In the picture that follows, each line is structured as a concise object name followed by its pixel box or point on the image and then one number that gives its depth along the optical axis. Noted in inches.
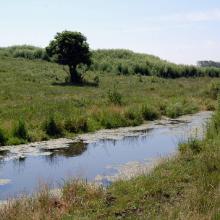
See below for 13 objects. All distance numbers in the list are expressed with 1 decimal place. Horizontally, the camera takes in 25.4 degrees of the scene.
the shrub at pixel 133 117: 1022.8
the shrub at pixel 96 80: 2030.0
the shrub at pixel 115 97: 1199.4
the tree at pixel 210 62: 5891.7
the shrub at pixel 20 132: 807.0
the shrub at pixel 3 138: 778.8
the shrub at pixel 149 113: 1094.2
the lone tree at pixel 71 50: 1957.4
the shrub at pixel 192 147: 565.6
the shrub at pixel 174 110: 1171.9
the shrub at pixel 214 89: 1577.5
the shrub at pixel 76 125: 899.4
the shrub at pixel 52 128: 855.7
